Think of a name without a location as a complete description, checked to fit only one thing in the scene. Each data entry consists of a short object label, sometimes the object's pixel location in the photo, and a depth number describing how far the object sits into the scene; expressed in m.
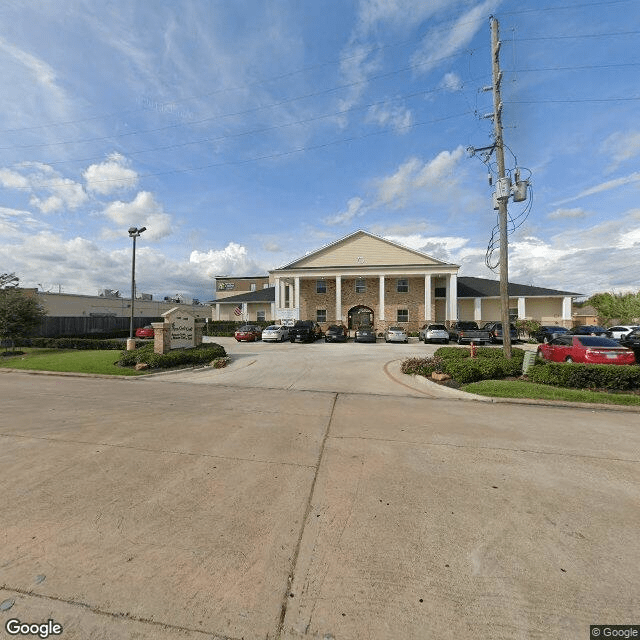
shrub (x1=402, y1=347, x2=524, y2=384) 10.07
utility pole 11.77
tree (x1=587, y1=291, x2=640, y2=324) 38.09
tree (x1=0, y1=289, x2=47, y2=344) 17.20
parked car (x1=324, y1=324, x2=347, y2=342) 27.44
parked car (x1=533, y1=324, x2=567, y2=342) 24.62
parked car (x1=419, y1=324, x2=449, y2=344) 25.61
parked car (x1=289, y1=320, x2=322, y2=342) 27.08
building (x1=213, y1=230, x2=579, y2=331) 32.03
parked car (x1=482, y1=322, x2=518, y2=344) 24.98
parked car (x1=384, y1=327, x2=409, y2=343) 27.12
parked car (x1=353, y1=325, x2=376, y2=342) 27.42
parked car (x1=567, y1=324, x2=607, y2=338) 23.06
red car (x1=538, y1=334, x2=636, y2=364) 11.01
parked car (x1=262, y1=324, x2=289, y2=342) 27.29
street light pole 17.98
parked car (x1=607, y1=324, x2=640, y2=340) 24.02
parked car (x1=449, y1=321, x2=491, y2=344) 23.48
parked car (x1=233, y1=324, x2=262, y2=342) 28.23
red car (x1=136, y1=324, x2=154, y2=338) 28.53
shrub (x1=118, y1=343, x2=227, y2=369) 13.04
